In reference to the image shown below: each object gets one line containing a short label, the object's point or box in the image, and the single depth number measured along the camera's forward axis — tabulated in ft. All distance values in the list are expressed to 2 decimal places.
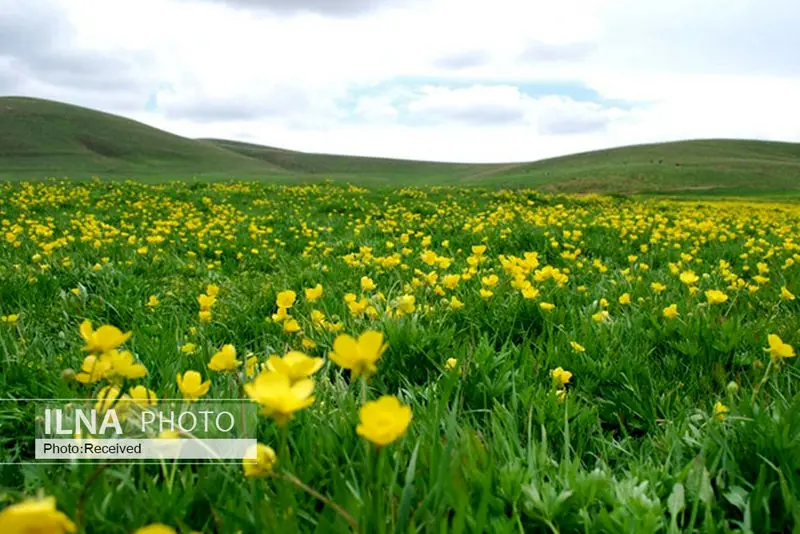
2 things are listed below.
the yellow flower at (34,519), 2.21
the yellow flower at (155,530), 2.43
